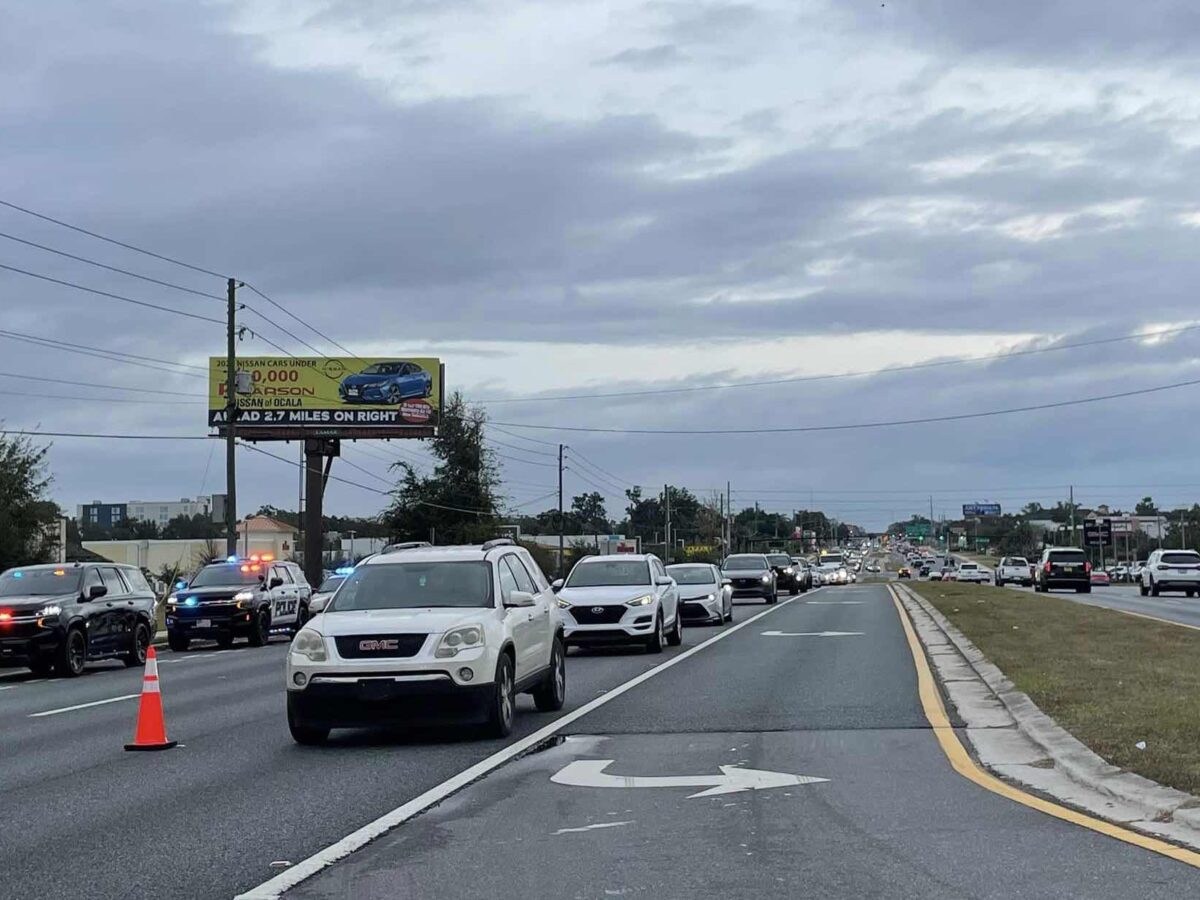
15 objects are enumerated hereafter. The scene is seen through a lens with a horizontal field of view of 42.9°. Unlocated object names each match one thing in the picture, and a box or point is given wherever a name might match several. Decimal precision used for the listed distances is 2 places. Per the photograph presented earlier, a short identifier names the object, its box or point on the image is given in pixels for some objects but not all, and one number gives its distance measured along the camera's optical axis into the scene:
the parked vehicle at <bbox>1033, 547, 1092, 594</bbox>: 58.34
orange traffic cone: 13.53
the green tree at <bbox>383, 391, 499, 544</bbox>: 94.19
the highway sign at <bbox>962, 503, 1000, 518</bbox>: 183.50
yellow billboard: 74.50
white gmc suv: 13.04
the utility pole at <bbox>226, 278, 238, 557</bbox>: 44.75
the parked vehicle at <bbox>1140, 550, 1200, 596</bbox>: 51.28
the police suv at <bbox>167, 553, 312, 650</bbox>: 31.28
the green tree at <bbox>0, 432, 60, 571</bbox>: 48.69
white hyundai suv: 23.73
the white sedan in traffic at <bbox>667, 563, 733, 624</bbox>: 32.19
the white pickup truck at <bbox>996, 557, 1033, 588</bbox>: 76.94
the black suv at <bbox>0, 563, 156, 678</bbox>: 23.36
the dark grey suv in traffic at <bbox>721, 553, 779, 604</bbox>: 47.94
